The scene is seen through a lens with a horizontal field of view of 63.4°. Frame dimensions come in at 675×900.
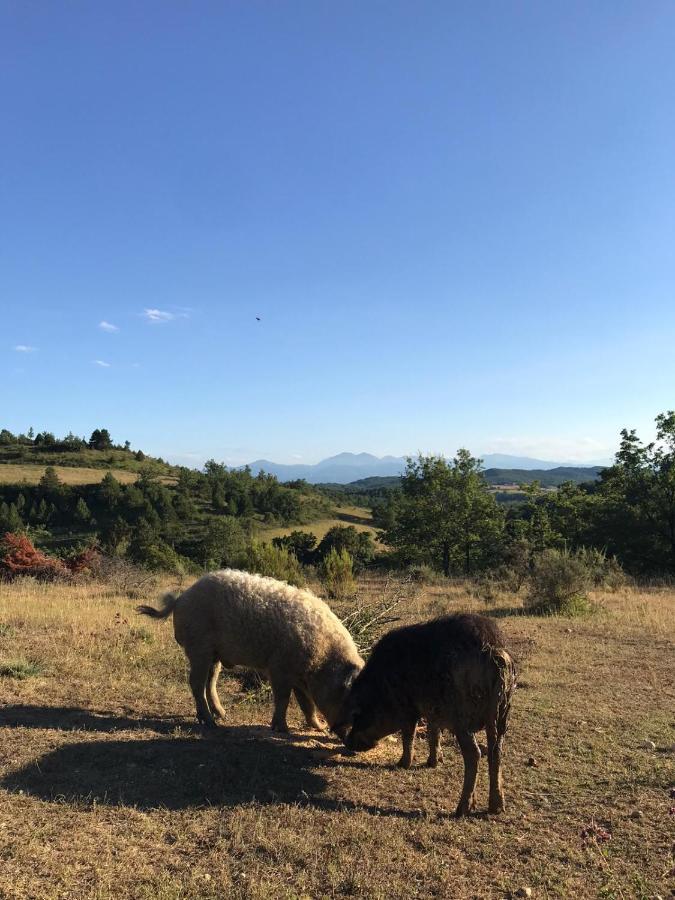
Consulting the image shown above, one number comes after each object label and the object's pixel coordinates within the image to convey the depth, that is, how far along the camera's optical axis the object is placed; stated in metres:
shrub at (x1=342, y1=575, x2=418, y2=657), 9.71
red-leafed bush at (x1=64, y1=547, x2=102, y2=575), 21.60
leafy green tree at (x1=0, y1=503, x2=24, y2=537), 47.56
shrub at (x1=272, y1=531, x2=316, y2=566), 39.84
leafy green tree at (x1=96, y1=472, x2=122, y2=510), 64.81
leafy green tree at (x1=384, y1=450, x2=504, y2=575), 31.92
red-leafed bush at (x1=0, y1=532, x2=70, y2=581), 20.72
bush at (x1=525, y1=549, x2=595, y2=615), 15.33
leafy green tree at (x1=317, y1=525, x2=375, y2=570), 40.00
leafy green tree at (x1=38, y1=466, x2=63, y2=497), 64.81
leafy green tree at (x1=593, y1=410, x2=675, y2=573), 31.55
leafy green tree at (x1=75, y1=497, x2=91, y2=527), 59.81
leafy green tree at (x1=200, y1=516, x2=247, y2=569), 37.95
